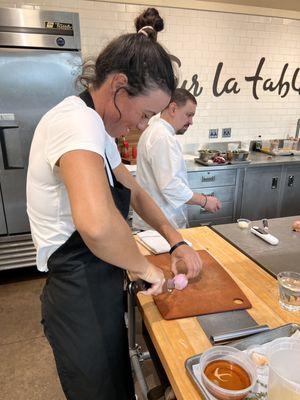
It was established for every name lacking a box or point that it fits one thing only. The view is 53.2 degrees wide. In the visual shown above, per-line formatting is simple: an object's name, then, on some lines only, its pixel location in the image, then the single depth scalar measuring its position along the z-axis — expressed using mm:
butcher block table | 775
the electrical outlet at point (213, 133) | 3807
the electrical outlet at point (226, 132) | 3861
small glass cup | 1019
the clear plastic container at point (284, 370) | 601
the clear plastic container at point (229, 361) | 666
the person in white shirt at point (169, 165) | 1842
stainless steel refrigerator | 2297
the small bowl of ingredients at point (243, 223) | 1662
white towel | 1370
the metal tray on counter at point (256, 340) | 749
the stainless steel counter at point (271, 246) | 1289
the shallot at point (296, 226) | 1636
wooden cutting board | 983
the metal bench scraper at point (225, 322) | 907
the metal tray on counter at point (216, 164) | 3221
